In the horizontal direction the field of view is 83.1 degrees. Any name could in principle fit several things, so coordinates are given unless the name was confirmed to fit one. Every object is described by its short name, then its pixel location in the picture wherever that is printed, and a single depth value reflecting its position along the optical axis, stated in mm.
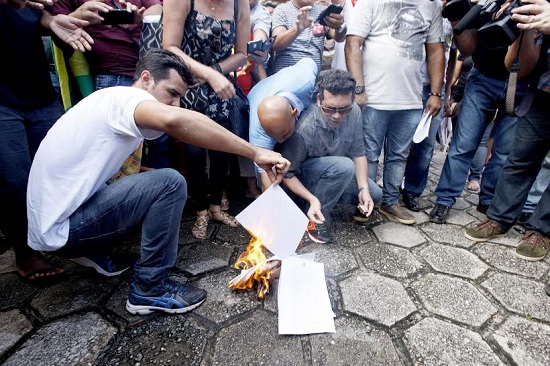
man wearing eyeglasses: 2428
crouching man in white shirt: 1541
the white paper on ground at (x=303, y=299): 1715
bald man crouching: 2219
